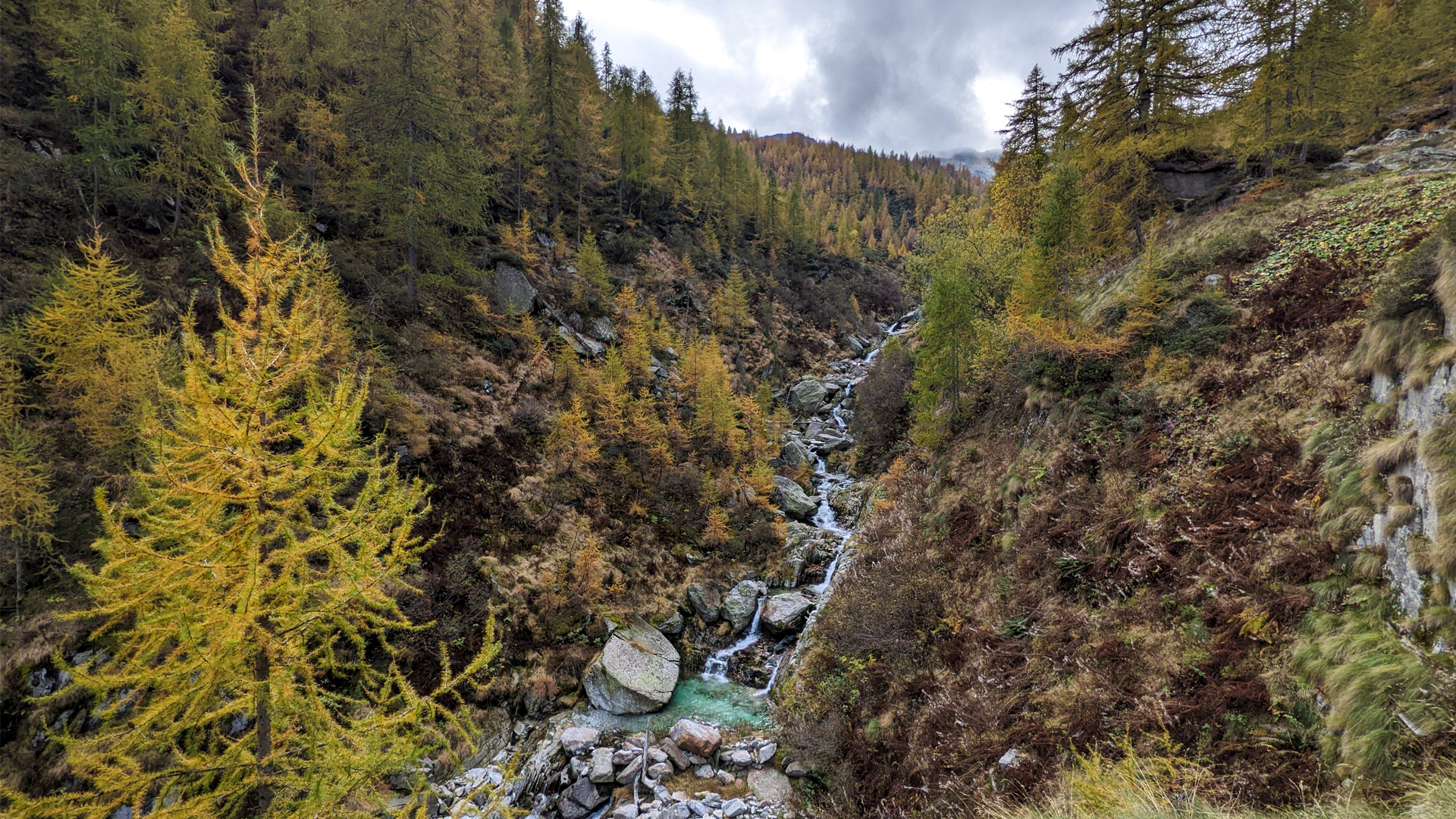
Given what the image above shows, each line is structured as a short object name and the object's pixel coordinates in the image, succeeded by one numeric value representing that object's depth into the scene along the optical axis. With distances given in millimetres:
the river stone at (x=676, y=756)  13633
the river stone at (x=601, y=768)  13188
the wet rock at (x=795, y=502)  28359
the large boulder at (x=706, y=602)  21062
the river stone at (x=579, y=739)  14352
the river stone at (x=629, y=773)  13250
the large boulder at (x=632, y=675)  16328
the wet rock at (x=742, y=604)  20797
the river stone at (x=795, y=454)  33991
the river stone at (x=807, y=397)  43406
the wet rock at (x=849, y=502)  27688
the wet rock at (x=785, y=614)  19922
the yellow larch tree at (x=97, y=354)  13094
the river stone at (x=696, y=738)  13992
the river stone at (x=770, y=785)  12406
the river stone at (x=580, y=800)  12602
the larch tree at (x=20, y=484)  11625
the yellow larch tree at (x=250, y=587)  4230
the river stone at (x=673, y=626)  20052
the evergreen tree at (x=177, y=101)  19672
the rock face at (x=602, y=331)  33250
